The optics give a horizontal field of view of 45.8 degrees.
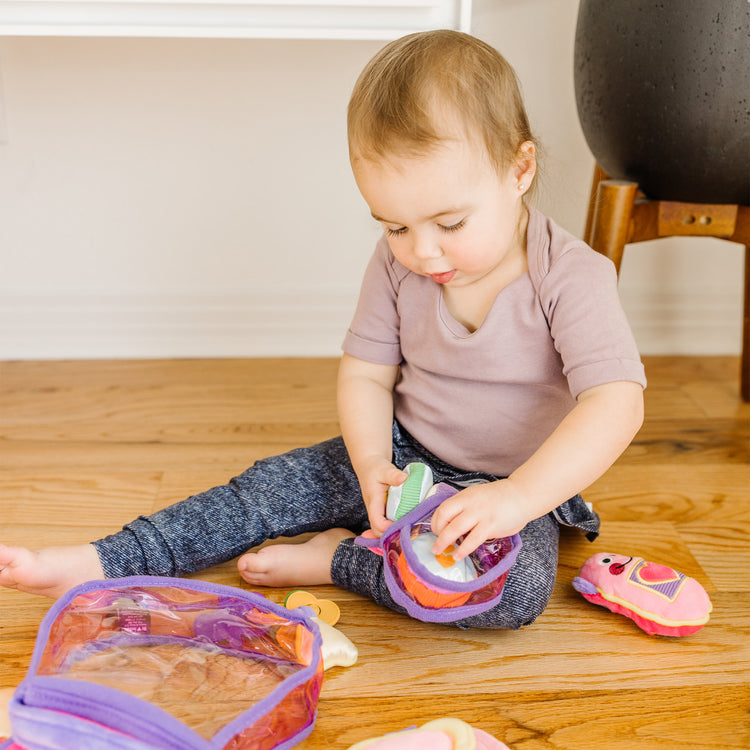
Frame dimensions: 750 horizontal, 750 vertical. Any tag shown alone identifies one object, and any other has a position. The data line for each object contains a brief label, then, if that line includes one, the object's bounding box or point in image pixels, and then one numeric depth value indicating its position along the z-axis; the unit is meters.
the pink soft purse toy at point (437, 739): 0.66
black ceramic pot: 0.95
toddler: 0.77
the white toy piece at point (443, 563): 0.76
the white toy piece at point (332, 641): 0.79
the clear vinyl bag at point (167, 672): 0.61
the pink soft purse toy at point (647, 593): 0.83
